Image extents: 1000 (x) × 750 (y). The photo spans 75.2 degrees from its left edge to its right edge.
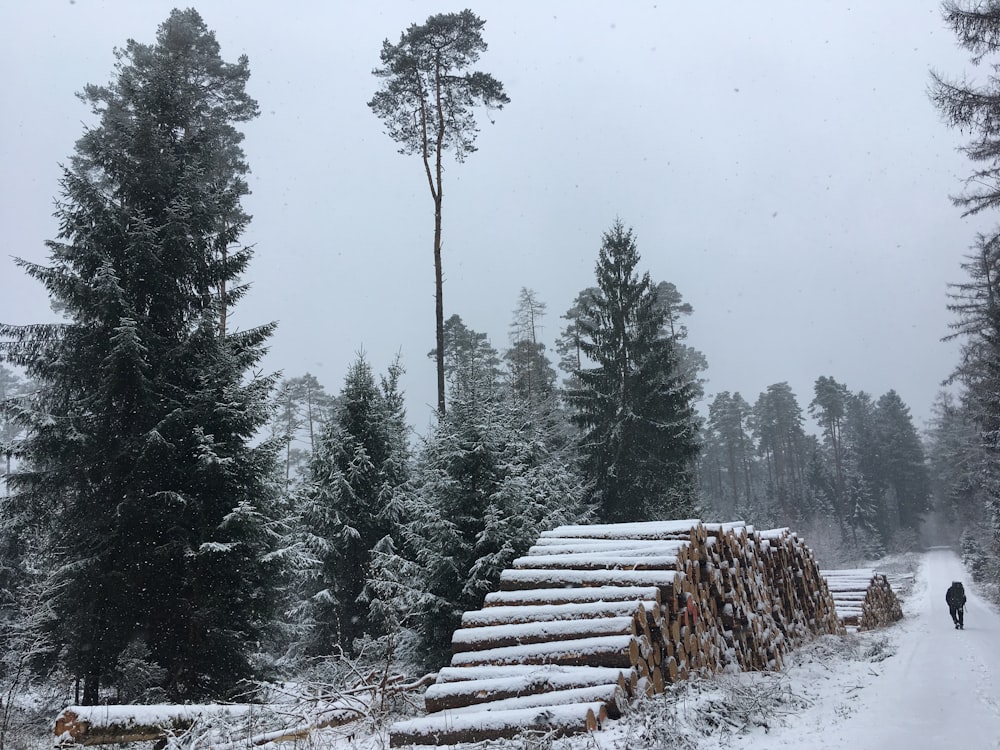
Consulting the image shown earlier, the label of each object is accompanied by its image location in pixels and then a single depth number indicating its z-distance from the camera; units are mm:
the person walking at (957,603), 18719
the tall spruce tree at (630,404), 22969
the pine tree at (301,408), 55500
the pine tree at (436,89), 22797
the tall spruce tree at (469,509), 12602
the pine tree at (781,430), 82312
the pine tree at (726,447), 76812
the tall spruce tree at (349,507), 16281
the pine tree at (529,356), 29988
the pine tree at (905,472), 75312
